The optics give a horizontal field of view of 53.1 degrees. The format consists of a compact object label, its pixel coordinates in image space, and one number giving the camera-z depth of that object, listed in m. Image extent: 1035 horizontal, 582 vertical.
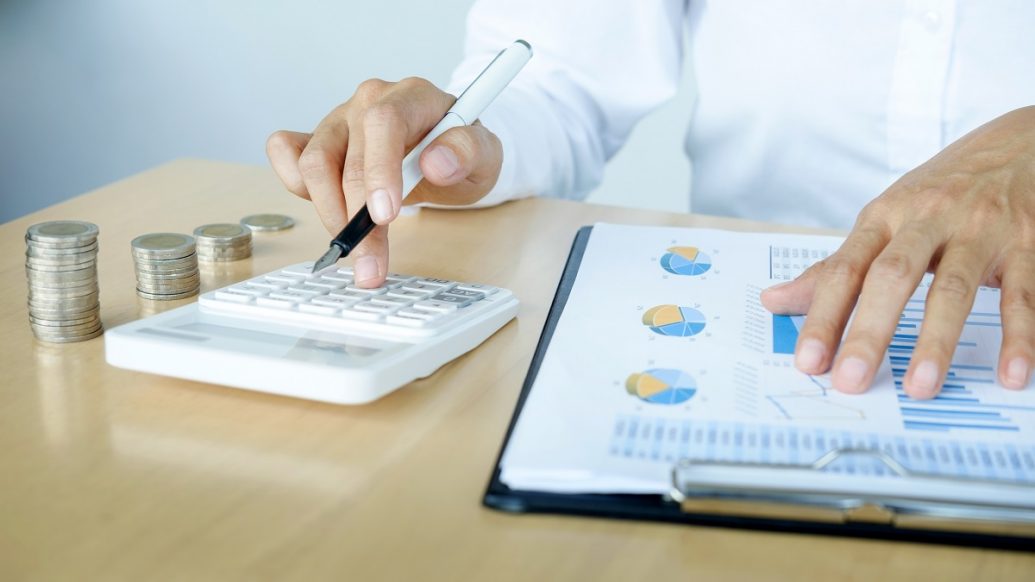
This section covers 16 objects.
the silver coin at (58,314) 0.64
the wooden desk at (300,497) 0.43
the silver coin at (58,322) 0.64
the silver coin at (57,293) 0.63
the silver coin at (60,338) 0.65
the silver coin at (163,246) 0.71
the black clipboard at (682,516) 0.44
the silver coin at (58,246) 0.62
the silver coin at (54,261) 0.62
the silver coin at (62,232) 0.62
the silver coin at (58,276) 0.63
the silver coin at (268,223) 0.89
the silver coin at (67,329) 0.64
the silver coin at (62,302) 0.64
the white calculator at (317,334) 0.54
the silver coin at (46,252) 0.62
